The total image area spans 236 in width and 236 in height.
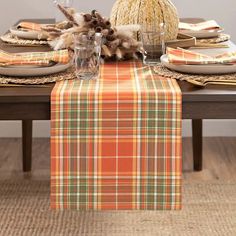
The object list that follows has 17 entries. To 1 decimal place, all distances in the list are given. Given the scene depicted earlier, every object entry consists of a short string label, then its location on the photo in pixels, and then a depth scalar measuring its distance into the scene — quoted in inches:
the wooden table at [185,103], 78.8
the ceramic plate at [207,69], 87.4
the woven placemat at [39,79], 84.0
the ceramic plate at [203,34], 120.9
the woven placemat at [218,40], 117.9
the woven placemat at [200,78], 83.3
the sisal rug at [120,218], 120.7
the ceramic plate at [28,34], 118.3
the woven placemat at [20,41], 115.8
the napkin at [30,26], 125.4
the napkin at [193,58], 88.9
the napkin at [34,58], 89.1
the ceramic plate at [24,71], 86.3
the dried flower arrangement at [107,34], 98.3
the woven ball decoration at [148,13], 103.6
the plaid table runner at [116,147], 79.7
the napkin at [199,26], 126.3
